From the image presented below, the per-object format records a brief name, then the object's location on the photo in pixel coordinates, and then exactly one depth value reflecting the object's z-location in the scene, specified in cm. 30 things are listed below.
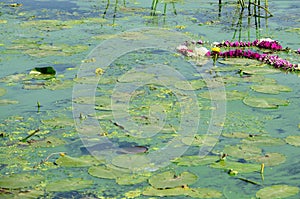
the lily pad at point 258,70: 643
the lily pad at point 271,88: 583
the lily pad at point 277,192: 381
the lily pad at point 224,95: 566
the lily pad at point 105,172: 410
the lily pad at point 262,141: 465
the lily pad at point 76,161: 429
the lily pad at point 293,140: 466
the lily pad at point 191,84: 592
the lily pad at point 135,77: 613
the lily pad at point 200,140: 466
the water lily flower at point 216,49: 692
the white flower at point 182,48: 717
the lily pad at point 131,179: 401
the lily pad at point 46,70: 629
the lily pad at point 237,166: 418
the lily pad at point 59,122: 501
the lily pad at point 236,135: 482
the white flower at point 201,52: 704
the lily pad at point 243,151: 444
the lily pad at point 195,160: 431
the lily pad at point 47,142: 462
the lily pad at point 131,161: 424
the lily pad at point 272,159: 431
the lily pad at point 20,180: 394
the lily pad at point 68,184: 391
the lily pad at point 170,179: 393
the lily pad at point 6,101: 550
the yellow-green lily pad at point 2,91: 576
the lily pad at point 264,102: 547
